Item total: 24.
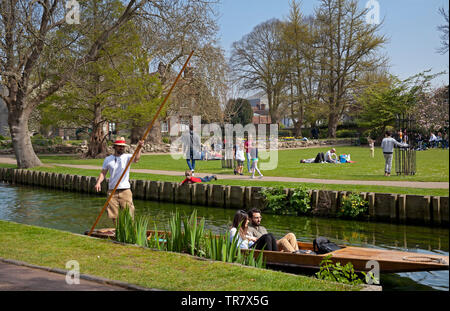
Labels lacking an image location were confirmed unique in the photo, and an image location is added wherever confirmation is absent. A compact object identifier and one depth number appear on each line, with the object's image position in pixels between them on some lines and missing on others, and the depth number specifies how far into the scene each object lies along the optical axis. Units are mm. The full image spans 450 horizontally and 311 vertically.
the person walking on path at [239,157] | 22367
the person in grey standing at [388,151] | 20062
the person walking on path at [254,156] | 20594
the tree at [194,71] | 34894
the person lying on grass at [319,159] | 28125
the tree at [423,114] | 29562
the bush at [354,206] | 14789
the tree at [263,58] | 59750
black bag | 9602
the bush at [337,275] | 7054
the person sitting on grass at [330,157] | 27969
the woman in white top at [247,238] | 9523
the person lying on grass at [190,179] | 19250
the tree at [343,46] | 55219
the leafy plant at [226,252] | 8030
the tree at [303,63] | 57469
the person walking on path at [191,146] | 21812
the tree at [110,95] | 33062
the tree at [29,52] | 23047
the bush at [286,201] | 15906
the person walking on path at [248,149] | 21875
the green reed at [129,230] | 9203
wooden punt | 8414
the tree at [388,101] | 48031
